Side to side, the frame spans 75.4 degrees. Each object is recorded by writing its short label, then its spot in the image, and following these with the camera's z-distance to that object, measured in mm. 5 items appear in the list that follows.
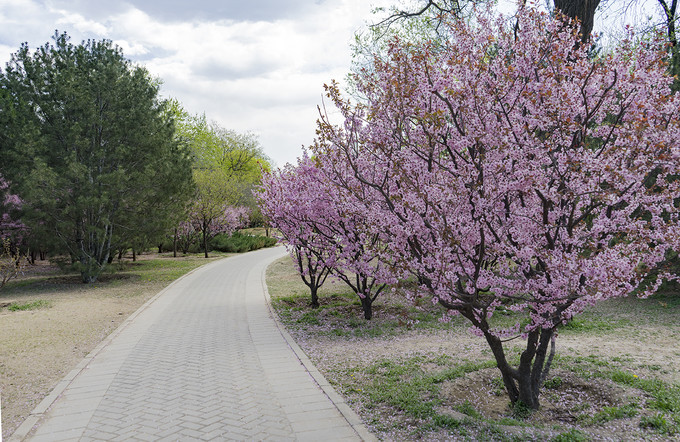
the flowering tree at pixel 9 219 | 17953
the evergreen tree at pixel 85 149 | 15148
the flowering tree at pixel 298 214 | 9570
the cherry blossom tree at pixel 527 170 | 3867
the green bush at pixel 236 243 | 33438
